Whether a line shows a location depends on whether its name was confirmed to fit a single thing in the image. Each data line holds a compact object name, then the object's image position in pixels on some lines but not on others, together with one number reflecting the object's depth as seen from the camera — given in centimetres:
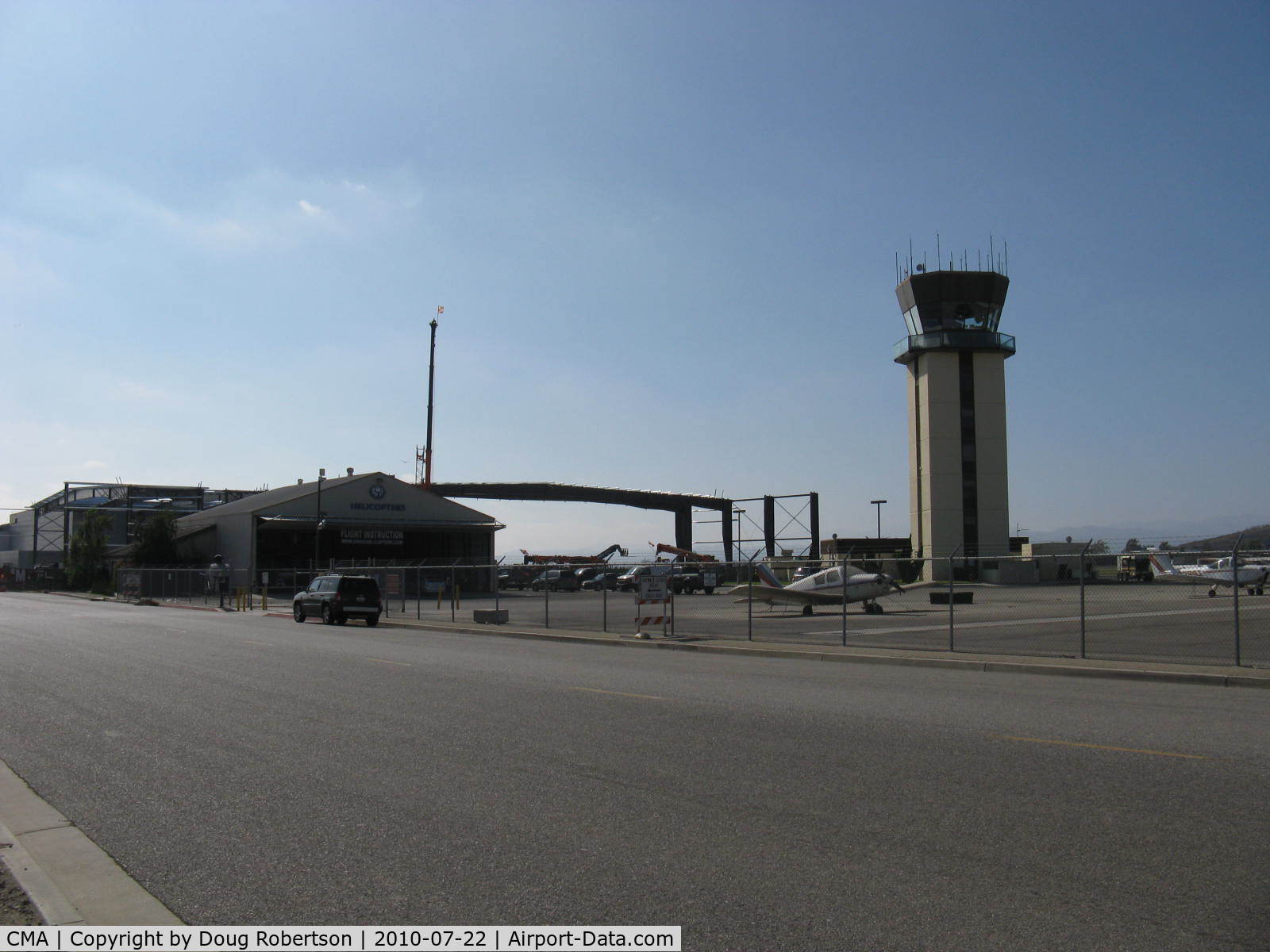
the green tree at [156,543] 6981
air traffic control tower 7481
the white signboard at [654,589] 2533
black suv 3403
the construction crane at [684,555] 8188
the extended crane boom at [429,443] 8556
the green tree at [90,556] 7456
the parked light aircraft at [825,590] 3372
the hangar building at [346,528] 6625
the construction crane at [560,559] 8224
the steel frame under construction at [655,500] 9716
